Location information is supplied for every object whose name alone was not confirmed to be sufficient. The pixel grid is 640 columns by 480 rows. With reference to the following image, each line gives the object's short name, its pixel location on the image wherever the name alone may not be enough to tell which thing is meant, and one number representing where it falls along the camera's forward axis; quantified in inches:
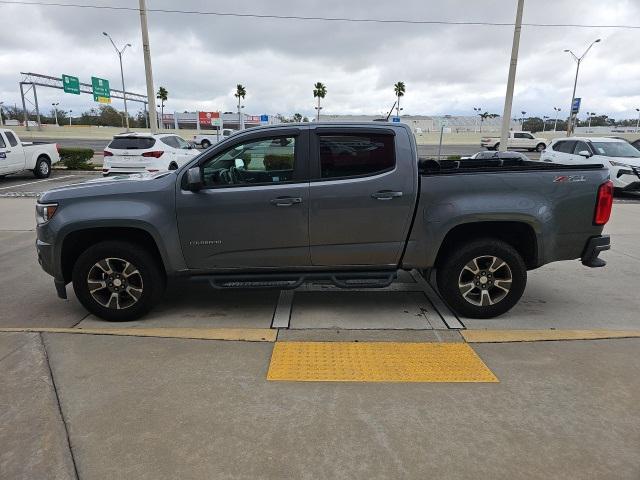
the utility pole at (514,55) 661.5
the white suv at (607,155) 499.2
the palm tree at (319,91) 3112.7
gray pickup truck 164.1
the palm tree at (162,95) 3080.7
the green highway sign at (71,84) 1847.9
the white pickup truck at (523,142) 1593.3
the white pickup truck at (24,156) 601.3
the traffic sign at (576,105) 1517.0
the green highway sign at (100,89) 1817.2
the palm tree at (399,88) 3128.0
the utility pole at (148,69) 671.8
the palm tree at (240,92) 3186.5
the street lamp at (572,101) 1570.9
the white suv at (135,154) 500.7
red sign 2930.6
